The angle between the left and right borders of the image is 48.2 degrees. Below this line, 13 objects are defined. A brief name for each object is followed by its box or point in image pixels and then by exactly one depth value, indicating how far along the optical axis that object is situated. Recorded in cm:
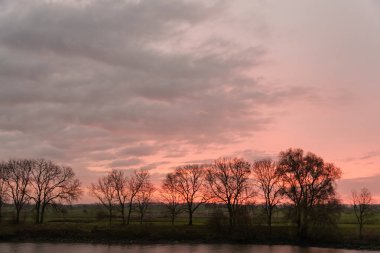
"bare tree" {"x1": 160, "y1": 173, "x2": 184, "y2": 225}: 10478
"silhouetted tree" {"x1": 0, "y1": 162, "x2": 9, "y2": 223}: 10025
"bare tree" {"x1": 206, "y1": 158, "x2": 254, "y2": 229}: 9662
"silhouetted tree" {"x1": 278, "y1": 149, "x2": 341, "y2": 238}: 8581
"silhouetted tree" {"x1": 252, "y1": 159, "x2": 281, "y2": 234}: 9331
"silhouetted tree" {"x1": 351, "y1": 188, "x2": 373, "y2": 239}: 8431
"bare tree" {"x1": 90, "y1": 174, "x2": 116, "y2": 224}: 10719
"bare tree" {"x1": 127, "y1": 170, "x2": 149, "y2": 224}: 10679
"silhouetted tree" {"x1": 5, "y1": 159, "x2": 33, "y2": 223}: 10119
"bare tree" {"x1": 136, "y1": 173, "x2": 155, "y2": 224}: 10694
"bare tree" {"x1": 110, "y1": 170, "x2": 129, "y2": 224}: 10662
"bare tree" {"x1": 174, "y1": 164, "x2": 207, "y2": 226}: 10425
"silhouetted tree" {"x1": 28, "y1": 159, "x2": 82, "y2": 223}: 10119
